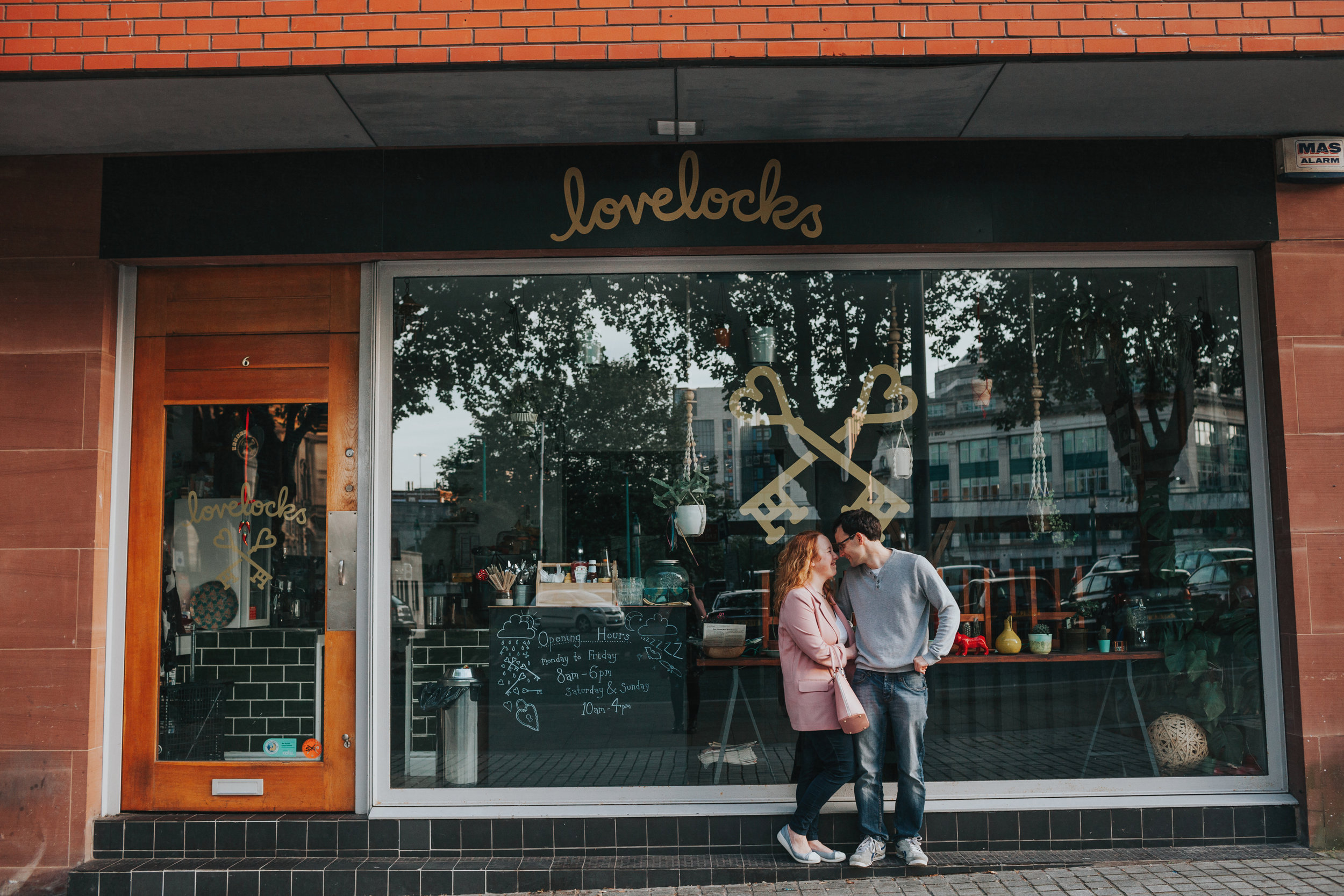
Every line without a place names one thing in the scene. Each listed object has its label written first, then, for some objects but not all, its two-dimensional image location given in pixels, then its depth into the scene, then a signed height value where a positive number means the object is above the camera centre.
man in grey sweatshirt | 4.98 -0.72
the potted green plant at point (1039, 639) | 5.84 -0.70
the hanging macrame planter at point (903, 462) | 5.81 +0.36
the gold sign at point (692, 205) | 5.43 +1.79
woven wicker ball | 5.54 -1.28
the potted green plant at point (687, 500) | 5.82 +0.16
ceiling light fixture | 5.05 +2.09
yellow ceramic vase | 5.81 -0.72
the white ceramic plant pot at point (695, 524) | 5.82 +0.02
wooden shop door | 5.46 +0.10
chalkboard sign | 5.60 -0.86
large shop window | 5.61 +0.14
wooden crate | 5.72 -0.39
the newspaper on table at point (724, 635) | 5.73 -0.65
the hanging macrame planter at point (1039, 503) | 5.89 +0.11
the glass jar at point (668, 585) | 5.76 -0.35
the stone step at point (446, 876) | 4.97 -1.77
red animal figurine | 5.73 -0.73
